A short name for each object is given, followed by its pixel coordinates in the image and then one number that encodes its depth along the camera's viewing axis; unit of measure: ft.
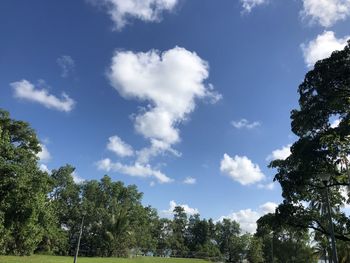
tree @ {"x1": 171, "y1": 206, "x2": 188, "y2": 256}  299.91
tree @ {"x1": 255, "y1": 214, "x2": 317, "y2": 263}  235.58
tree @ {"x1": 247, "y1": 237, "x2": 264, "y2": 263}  278.46
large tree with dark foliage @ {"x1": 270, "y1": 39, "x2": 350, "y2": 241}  55.72
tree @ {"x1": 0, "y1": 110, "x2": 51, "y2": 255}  95.66
